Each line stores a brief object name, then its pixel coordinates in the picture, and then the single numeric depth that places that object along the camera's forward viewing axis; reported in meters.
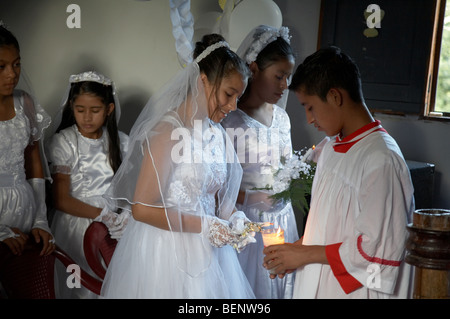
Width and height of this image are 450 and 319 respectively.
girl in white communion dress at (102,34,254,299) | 2.09
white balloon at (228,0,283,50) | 3.40
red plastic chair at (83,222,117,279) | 2.73
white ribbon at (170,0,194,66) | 3.02
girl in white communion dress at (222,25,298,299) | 2.87
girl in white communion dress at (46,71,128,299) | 2.98
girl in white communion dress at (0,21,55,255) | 2.54
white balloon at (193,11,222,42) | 3.68
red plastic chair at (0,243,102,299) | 2.37
